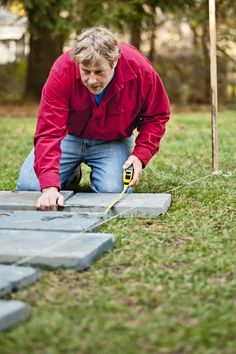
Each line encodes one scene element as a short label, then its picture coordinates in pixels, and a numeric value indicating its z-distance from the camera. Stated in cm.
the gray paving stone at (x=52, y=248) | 263
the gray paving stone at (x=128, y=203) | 361
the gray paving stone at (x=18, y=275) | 241
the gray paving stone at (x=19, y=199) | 368
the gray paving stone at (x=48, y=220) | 312
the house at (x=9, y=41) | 1981
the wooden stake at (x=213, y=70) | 479
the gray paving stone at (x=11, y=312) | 208
